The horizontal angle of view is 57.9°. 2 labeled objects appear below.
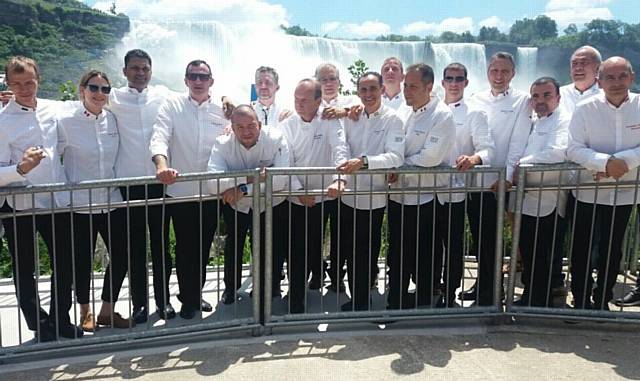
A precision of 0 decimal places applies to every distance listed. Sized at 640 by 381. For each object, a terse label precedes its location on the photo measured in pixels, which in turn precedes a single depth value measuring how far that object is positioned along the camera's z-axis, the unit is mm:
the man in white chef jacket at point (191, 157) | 4562
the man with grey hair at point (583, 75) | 5035
